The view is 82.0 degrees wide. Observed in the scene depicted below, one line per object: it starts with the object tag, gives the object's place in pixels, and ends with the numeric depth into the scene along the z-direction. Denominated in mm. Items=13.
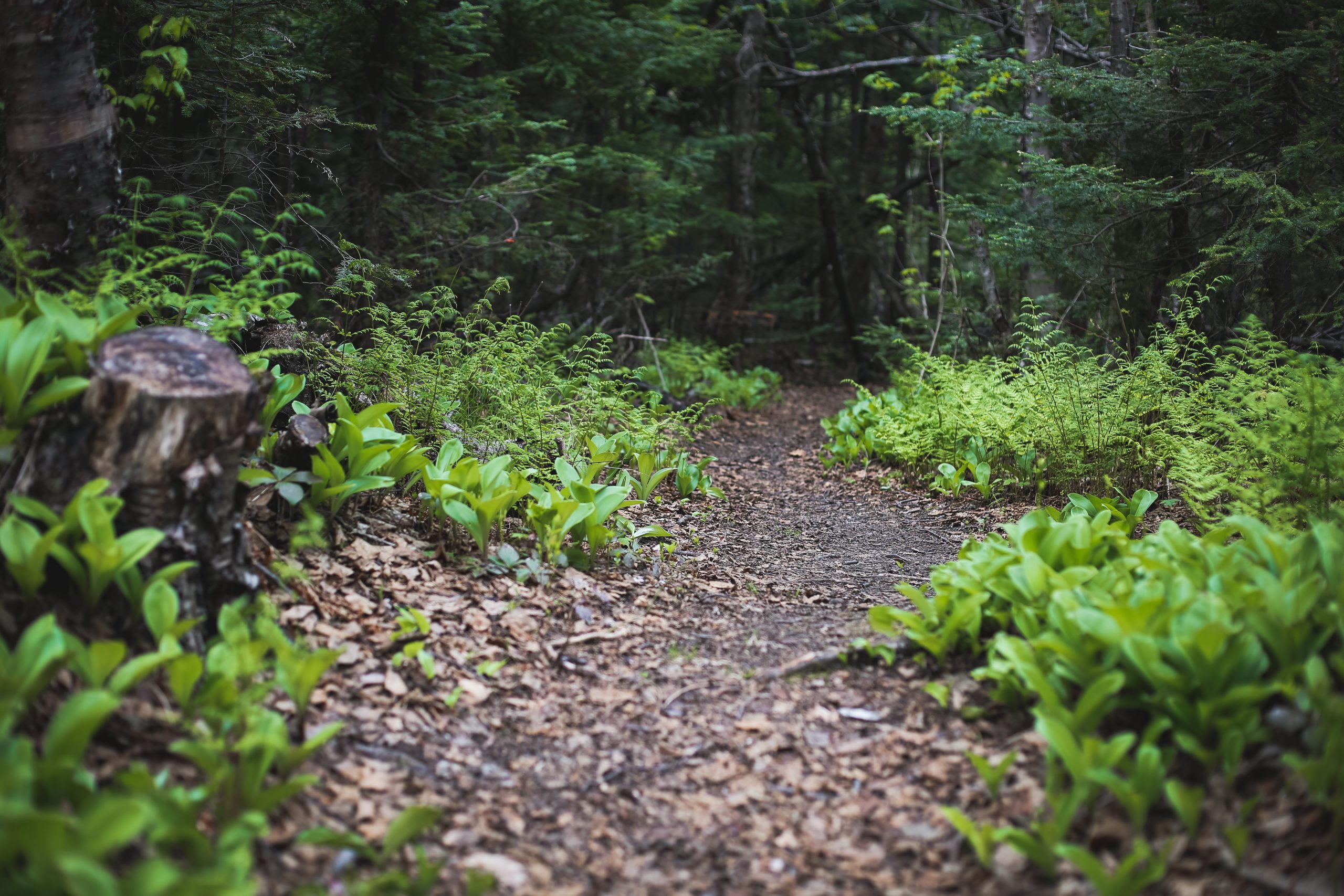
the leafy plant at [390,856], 1912
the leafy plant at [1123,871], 1861
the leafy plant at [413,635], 2908
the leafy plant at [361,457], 3383
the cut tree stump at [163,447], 2422
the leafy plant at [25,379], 2379
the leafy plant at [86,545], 2215
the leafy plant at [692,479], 5895
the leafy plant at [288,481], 3145
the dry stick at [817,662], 3207
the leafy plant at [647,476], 5211
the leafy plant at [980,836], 2109
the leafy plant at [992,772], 2248
